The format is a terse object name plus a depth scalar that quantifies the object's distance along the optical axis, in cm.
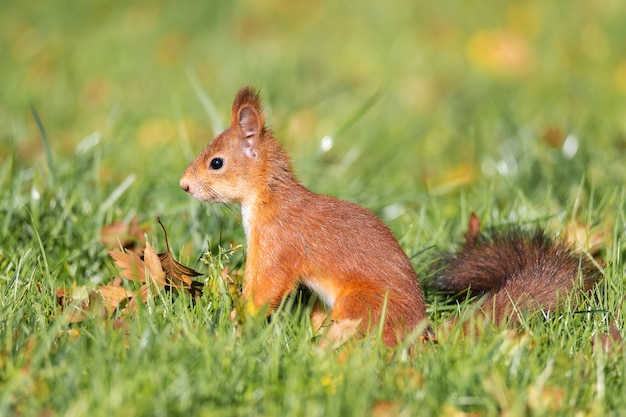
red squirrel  562
